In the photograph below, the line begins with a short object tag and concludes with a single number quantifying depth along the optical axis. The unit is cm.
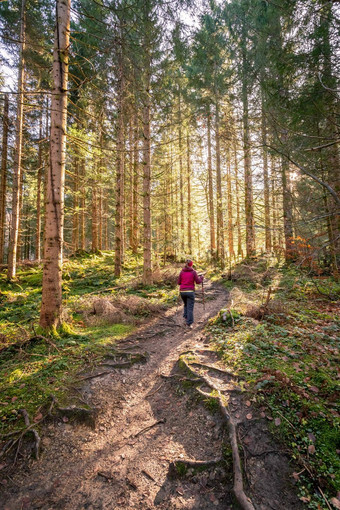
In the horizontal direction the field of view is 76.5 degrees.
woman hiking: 732
